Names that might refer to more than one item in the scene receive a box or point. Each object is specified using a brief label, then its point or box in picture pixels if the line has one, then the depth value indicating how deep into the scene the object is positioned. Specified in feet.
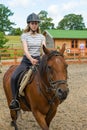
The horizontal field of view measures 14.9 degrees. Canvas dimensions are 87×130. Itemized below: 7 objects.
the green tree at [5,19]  286.05
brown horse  14.61
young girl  17.65
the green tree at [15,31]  277.21
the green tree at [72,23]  334.56
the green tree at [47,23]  286.62
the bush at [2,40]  123.75
